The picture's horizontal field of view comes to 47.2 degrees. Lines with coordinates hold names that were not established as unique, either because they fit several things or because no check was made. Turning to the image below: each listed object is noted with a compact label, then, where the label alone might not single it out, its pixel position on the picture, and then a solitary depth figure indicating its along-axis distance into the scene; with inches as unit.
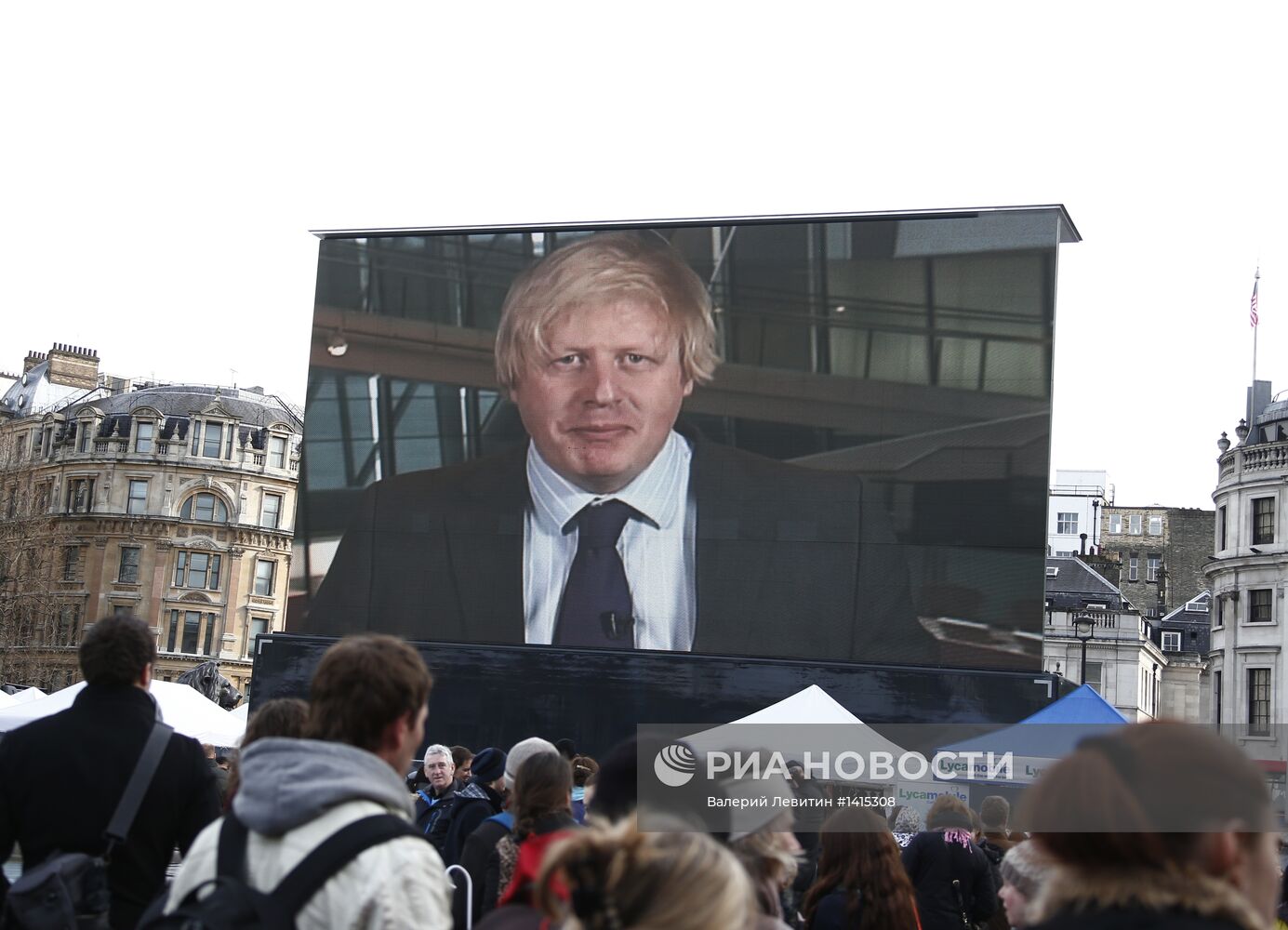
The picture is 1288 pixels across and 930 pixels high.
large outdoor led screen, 963.3
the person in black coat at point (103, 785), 178.9
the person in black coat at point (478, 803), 331.3
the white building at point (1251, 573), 2030.0
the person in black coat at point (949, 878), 328.8
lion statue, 1295.5
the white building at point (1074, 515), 3248.0
